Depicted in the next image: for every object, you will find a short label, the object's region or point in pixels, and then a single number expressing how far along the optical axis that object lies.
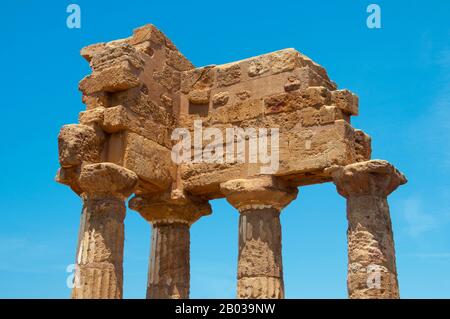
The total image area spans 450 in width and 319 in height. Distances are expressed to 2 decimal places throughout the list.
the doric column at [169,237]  15.71
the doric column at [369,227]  12.48
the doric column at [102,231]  13.03
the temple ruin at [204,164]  13.06
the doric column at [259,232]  13.78
